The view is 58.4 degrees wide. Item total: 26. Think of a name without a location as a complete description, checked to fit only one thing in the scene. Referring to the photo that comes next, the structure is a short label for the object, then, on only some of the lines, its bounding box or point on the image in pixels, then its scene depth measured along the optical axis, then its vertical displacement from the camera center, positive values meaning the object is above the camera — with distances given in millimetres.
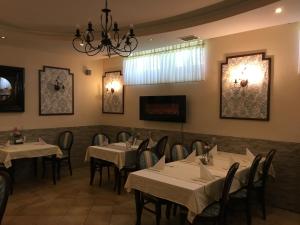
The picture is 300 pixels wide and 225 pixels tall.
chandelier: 3254 +1172
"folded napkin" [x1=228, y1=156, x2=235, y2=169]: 3608 -747
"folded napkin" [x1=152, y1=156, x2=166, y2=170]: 3324 -738
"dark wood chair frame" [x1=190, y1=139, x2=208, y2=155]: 4813 -662
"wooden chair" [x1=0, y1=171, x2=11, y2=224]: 2221 -713
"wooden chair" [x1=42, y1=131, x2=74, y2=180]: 5992 -825
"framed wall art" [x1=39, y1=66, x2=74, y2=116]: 5816 +314
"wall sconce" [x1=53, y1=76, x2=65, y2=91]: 6014 +468
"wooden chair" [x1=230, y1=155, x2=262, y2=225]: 3263 -1106
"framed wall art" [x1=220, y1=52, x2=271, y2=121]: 4230 +318
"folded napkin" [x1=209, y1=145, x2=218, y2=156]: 4202 -704
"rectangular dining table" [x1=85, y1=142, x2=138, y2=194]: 4547 -870
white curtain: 5113 +857
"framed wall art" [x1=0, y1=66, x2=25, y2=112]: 5195 +317
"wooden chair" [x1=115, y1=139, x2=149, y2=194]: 4599 -1115
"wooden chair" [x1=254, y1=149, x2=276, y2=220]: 3592 -1094
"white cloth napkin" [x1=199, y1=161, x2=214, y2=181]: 2938 -758
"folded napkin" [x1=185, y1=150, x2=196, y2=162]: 3830 -747
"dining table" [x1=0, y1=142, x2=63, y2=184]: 4457 -820
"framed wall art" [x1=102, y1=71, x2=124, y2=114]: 6551 +320
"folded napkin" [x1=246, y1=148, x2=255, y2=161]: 3906 -729
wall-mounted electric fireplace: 5230 -48
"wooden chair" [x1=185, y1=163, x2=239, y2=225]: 2691 -1076
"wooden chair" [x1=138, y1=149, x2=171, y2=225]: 3131 -1078
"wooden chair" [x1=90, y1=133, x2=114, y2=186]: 5051 -1118
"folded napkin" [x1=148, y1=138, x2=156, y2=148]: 5049 -735
